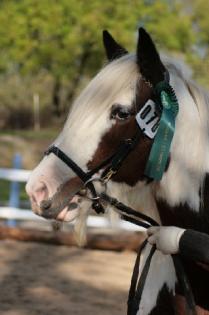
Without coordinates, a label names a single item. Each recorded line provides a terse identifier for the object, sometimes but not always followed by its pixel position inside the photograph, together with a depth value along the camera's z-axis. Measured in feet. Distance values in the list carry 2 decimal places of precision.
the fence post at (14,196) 53.84
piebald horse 12.30
